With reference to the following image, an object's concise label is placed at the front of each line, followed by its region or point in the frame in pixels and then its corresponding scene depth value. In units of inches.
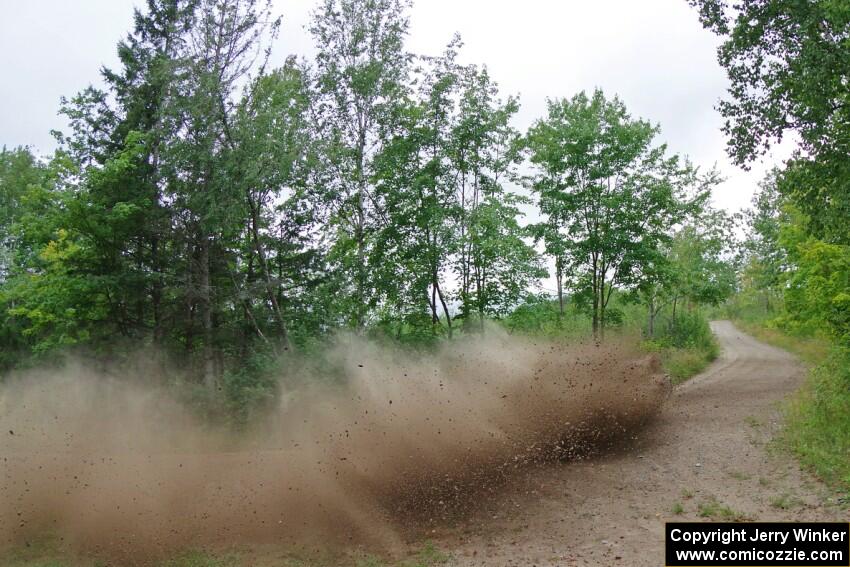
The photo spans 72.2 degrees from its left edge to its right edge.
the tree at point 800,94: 489.1
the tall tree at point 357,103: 775.7
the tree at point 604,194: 774.5
